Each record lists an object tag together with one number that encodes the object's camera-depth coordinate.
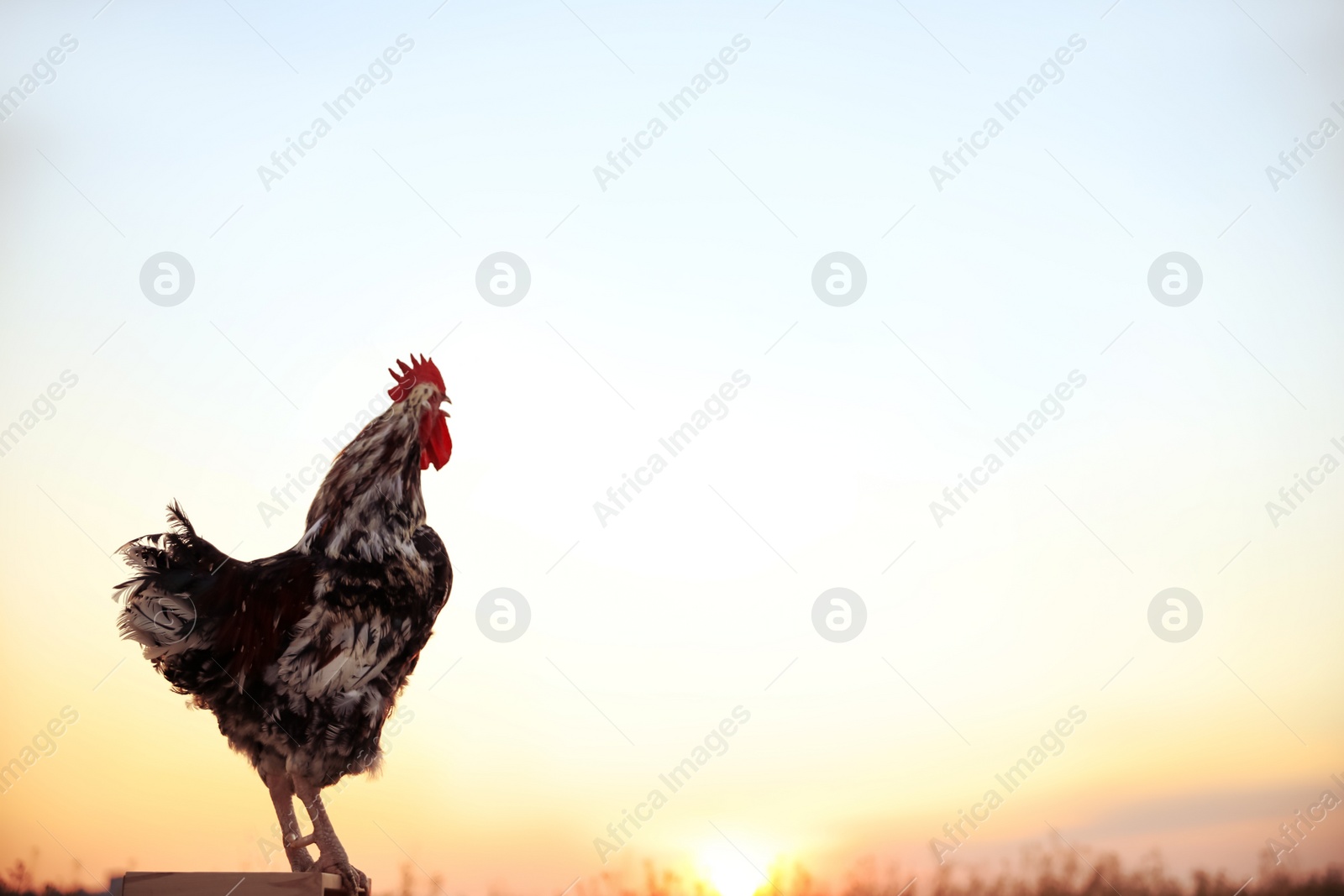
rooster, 4.25
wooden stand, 3.70
